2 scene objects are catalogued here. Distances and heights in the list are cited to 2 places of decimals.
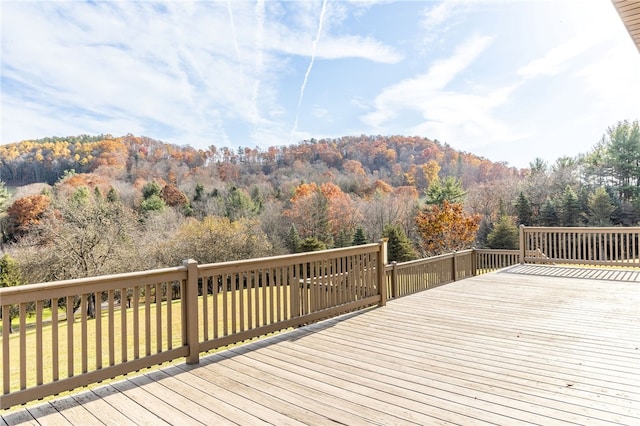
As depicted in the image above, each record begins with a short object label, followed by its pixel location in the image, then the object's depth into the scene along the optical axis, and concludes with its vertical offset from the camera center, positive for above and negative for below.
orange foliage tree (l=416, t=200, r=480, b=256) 20.05 -1.00
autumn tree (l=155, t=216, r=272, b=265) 21.50 -1.73
